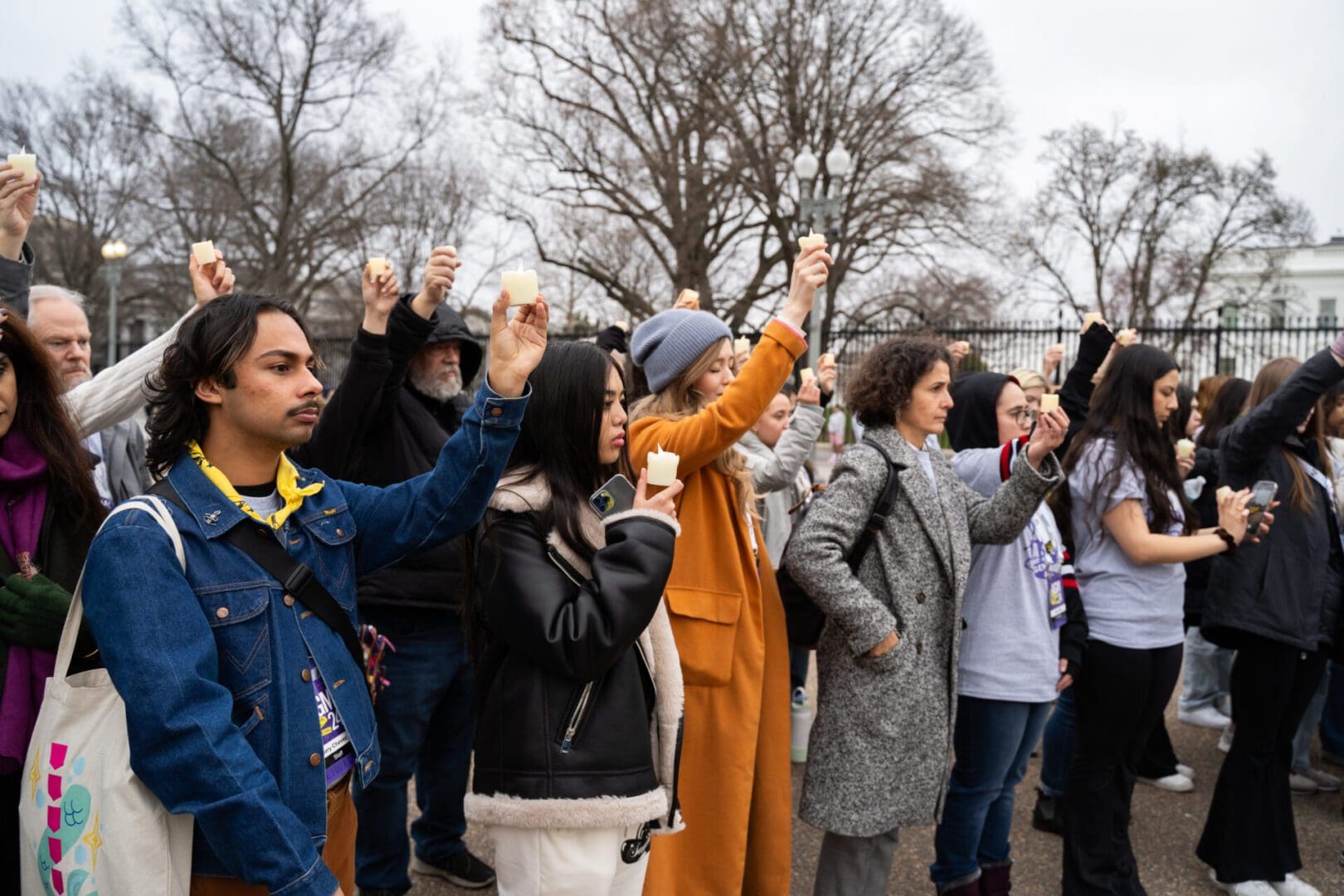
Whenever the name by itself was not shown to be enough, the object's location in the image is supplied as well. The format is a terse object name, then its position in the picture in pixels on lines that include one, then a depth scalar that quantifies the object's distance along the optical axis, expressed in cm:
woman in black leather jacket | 212
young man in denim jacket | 162
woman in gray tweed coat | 303
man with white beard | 313
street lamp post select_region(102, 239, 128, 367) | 2125
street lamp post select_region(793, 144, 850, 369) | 1425
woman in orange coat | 282
